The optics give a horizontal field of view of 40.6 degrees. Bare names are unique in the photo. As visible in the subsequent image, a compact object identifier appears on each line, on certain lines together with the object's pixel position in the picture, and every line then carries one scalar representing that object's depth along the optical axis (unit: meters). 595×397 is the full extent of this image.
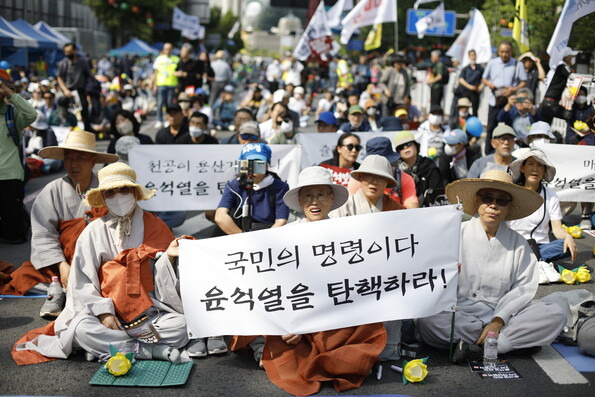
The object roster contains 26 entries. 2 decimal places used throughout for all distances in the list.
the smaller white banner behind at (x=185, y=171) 8.75
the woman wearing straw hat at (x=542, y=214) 6.84
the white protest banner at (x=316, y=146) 10.71
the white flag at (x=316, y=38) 20.54
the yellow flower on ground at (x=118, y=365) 4.84
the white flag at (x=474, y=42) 17.47
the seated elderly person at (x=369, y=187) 6.14
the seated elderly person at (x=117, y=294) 5.11
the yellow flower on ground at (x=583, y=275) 7.14
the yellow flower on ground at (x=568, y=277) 7.09
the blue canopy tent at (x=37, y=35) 31.24
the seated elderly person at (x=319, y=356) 4.79
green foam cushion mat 4.79
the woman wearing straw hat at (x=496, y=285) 5.18
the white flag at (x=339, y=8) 23.81
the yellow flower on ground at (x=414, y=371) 4.84
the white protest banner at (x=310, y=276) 4.85
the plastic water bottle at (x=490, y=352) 5.05
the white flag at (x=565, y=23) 10.79
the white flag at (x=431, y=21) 23.84
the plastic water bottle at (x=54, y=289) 6.01
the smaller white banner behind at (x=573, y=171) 9.00
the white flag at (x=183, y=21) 29.55
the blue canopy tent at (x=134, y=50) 49.58
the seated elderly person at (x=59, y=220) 6.16
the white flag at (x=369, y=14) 17.84
